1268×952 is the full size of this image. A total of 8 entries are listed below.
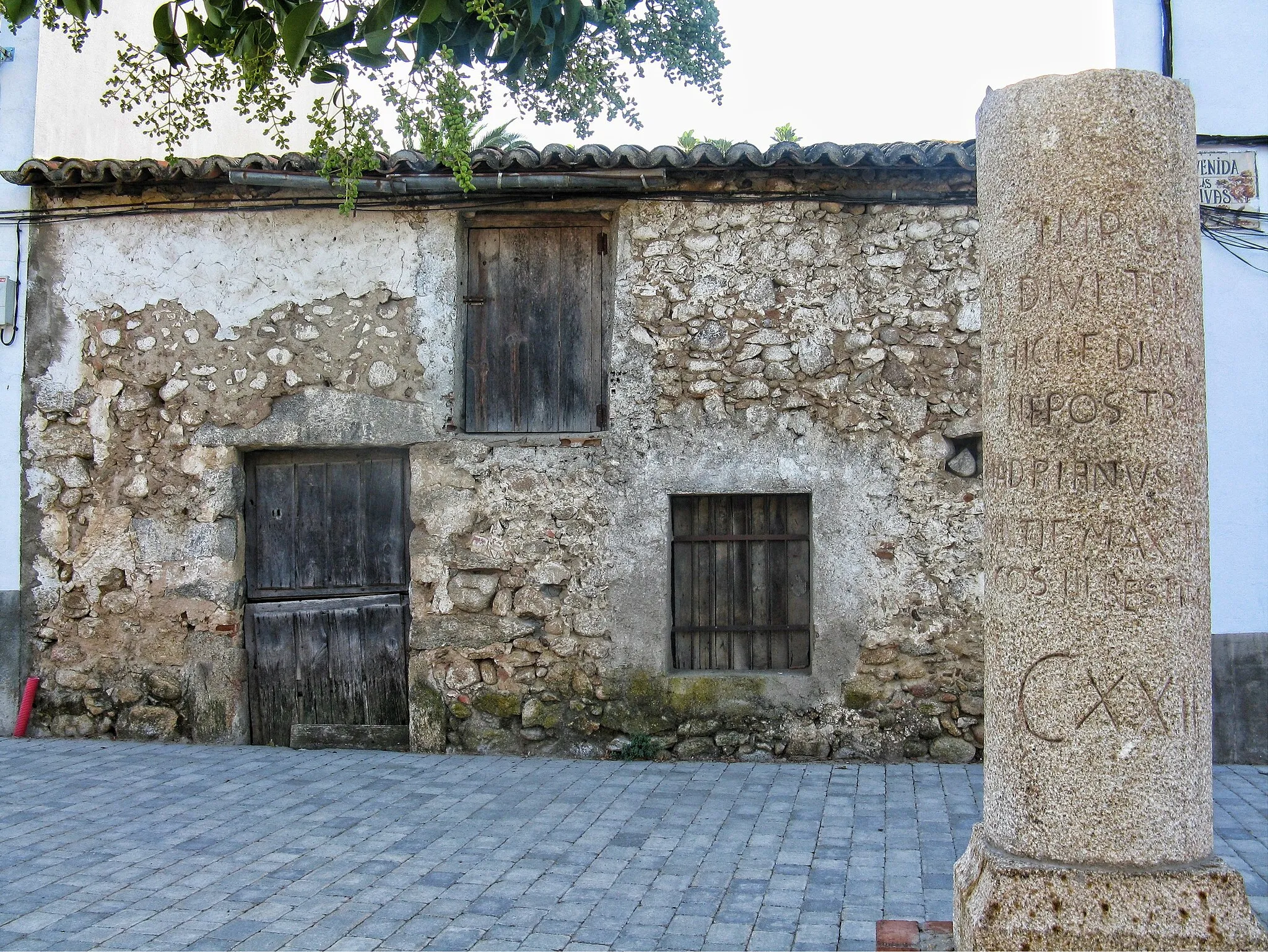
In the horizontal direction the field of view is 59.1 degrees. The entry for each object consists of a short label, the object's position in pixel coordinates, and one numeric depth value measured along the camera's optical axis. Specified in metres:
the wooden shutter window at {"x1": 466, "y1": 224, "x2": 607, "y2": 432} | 7.24
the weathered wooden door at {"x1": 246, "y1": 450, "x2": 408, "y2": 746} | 7.32
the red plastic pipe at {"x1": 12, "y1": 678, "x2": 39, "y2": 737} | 7.32
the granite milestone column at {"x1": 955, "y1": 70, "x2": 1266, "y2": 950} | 2.98
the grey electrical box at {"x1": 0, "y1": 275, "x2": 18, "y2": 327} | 7.37
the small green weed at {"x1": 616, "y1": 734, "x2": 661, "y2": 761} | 6.89
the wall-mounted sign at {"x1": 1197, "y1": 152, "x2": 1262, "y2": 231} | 6.59
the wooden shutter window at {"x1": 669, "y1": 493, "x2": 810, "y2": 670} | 7.10
